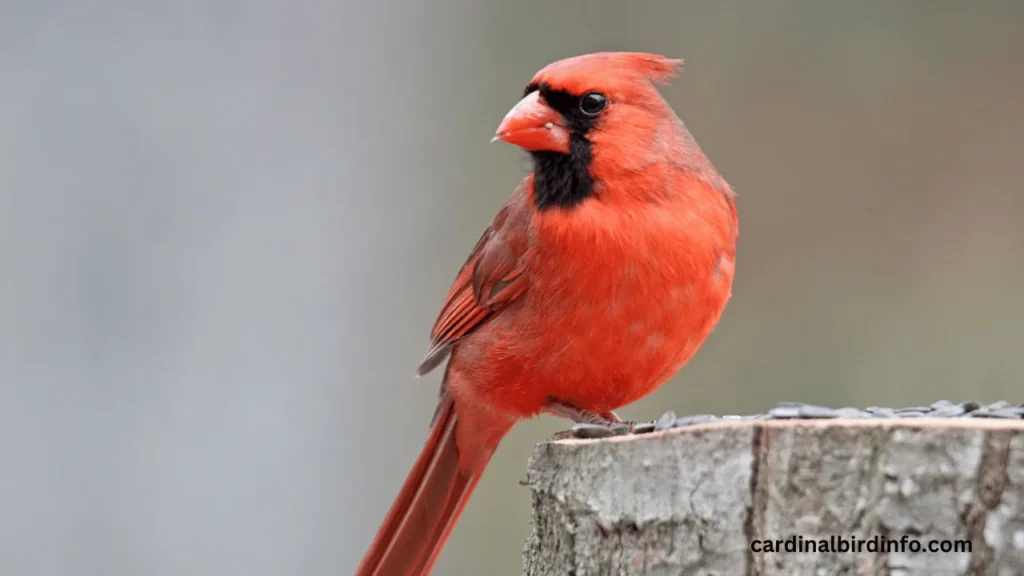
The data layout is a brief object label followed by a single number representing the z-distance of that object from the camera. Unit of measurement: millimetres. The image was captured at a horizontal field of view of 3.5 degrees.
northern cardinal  5229
